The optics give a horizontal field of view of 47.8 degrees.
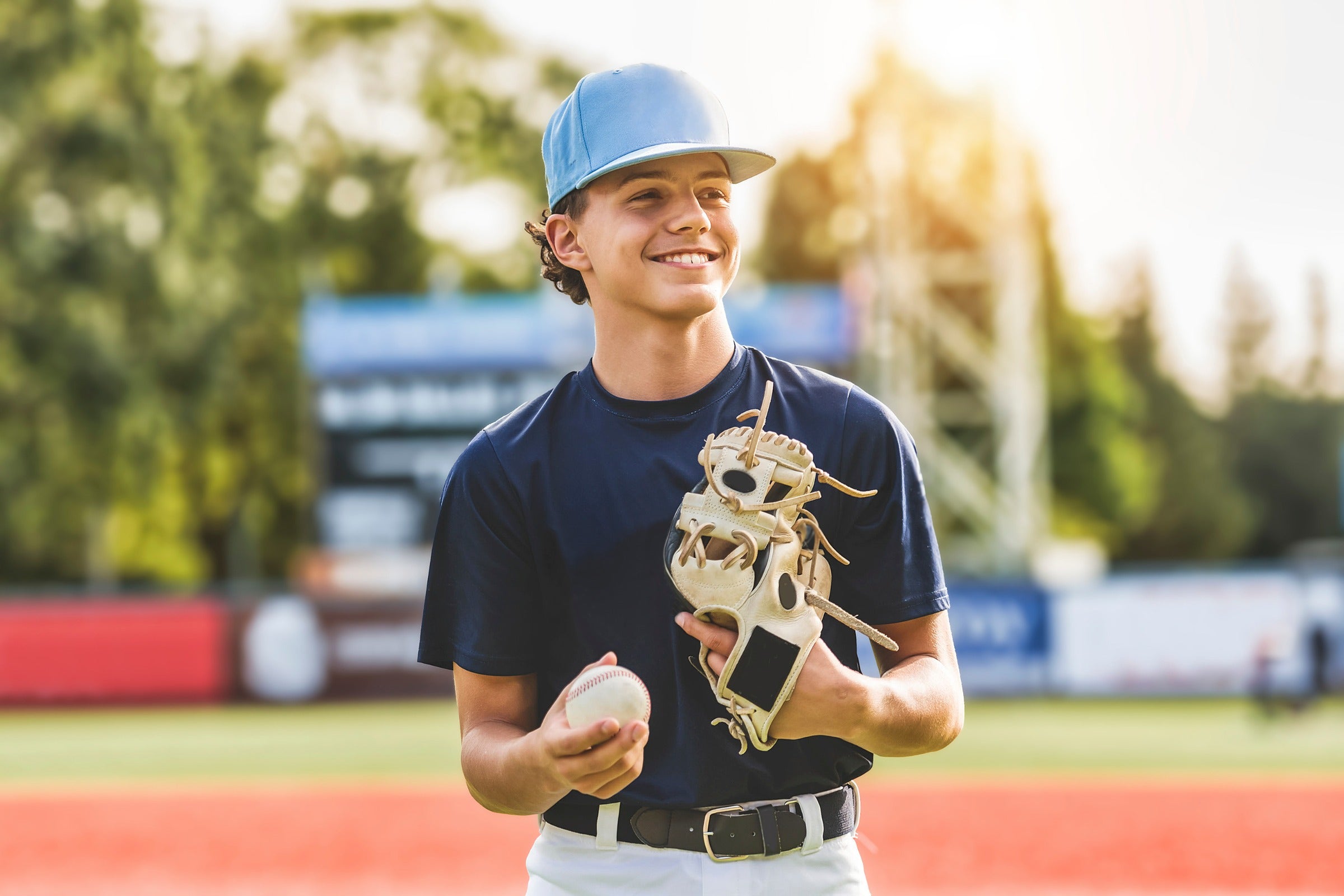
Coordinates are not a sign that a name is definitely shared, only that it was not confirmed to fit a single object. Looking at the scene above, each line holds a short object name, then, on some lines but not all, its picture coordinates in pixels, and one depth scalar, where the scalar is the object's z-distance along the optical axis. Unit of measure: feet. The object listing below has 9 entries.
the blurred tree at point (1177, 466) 174.91
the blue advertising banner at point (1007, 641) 57.52
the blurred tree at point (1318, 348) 200.64
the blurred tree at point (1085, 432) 157.28
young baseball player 7.32
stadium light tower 78.54
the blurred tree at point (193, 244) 87.25
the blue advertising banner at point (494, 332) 62.13
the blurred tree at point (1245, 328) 207.00
